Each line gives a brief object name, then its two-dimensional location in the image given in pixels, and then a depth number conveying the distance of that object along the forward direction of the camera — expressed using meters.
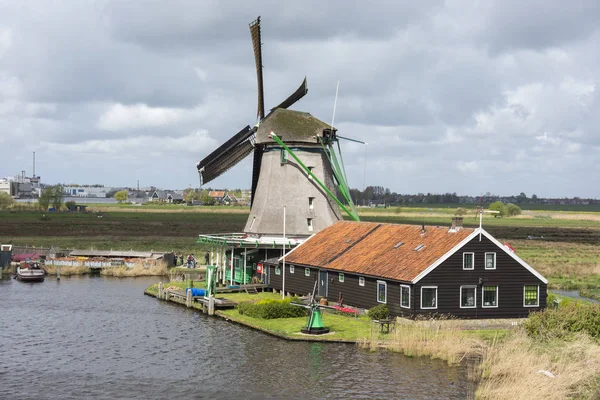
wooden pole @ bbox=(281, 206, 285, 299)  50.34
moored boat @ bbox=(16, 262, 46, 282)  62.47
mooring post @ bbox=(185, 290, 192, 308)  49.71
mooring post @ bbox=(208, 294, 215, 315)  46.50
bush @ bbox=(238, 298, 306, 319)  43.50
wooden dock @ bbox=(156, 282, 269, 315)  47.38
